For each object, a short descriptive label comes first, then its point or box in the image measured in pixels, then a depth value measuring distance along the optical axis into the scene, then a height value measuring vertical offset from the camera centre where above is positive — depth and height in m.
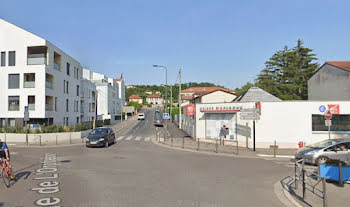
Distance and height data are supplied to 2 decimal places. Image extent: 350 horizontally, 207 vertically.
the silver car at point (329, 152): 12.20 -2.08
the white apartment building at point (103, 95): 57.44 +4.18
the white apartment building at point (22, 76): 27.98 +4.31
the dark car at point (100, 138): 19.22 -2.04
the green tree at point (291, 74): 52.28 +8.79
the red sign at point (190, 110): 24.83 +0.21
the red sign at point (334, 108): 18.33 +0.25
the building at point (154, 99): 163.62 +8.93
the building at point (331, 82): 25.29 +3.41
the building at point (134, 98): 146.02 +8.58
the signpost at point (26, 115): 21.45 -0.19
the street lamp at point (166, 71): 31.10 +5.45
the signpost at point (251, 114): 17.28 -0.16
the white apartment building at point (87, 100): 42.56 +2.29
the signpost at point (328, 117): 14.86 -0.38
